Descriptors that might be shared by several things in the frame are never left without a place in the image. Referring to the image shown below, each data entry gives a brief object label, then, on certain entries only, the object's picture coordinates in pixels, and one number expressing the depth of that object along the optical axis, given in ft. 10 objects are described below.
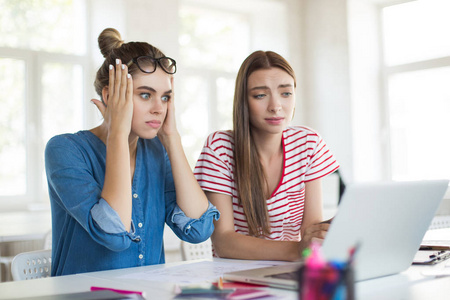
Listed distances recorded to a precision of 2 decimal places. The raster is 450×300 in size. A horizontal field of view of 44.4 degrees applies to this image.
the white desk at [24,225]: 9.94
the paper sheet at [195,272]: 3.94
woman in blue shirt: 4.72
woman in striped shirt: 5.63
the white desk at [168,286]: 3.27
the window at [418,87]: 15.49
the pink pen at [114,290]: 3.34
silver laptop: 3.02
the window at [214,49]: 15.52
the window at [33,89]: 12.81
